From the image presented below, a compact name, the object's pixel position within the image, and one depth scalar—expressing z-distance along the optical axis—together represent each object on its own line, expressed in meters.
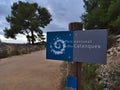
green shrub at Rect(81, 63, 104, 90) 2.51
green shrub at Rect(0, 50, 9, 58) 6.80
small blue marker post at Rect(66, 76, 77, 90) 1.56
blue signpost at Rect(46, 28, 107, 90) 1.42
